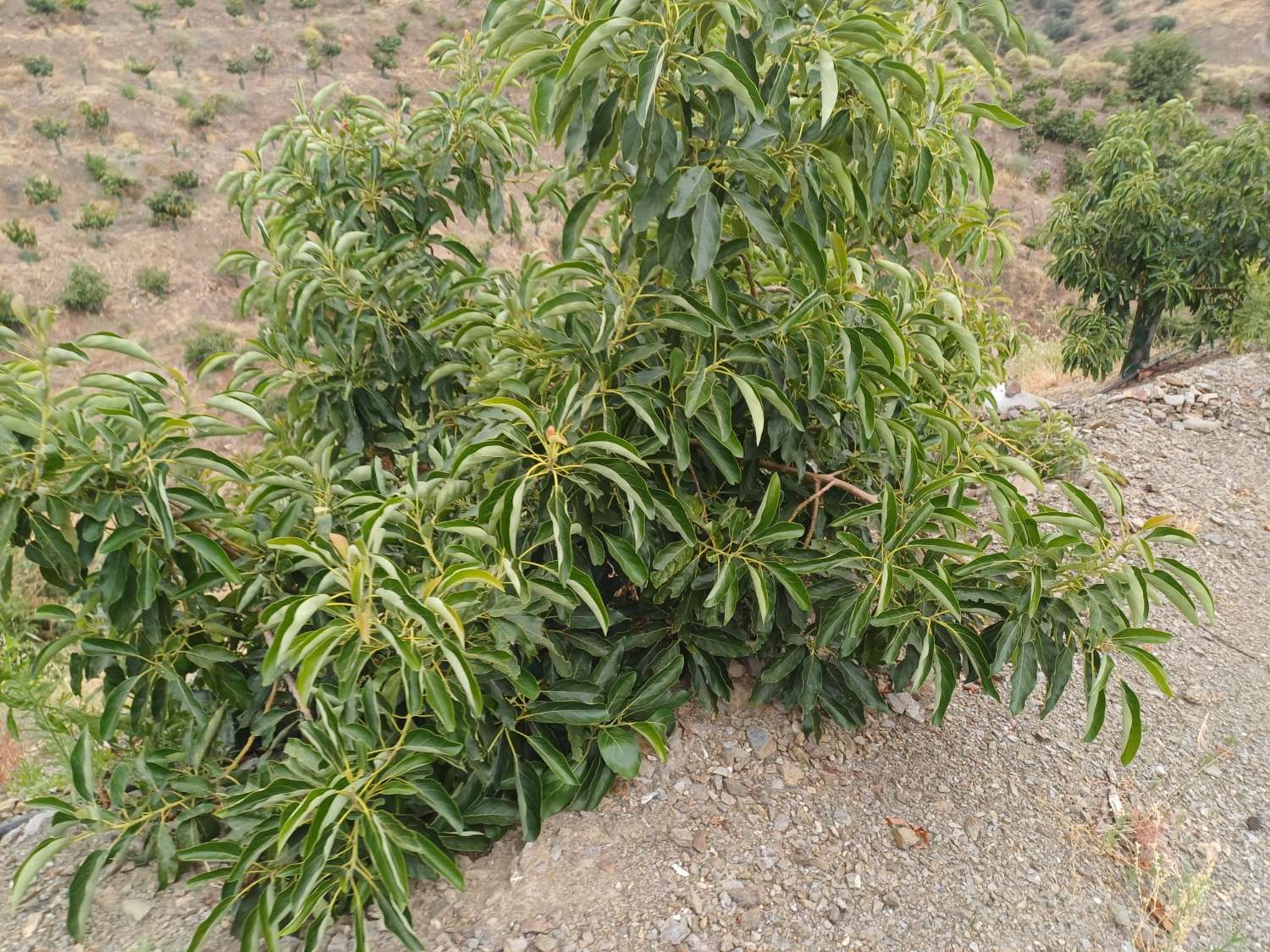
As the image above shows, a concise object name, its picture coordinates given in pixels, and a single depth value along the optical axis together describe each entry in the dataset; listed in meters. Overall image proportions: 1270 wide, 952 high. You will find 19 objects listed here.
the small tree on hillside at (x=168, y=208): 18.77
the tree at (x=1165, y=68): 24.83
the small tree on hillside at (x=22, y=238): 16.89
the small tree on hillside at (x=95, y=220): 18.09
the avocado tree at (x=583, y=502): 1.67
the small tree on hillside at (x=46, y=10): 24.33
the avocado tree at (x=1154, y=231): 6.50
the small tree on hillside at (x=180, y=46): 24.53
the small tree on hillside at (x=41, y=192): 18.31
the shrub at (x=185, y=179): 19.45
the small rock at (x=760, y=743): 2.43
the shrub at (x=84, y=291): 15.96
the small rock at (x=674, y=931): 1.96
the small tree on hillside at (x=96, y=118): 20.50
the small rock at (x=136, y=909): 2.01
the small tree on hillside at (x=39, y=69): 21.80
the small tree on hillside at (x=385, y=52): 25.38
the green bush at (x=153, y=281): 17.02
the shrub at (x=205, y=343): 15.18
